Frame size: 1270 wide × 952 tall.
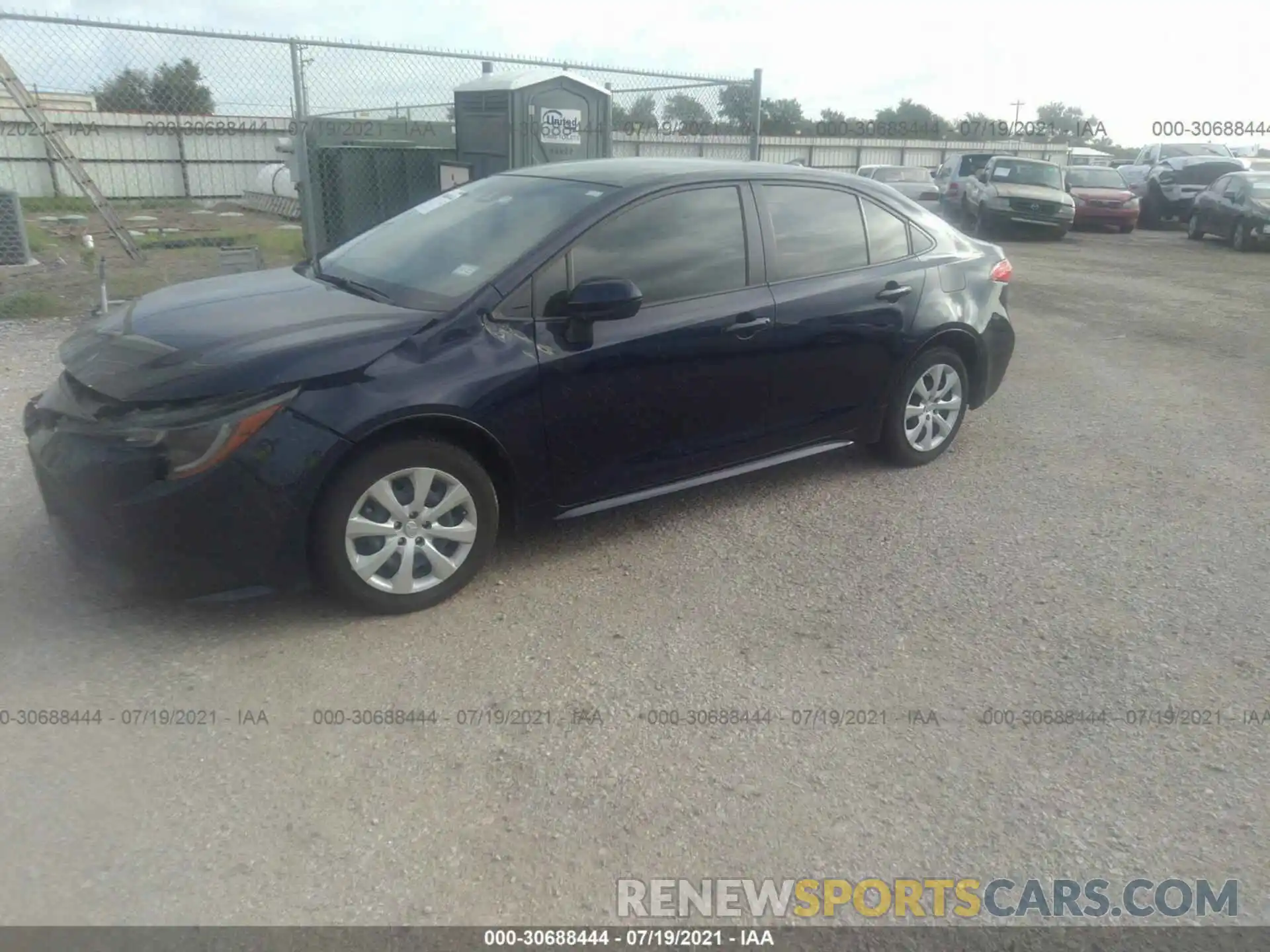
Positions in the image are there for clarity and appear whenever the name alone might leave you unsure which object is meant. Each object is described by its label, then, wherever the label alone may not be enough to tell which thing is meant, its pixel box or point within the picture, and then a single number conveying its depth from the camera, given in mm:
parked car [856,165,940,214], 21500
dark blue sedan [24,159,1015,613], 3492
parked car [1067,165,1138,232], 22203
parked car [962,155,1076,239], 19859
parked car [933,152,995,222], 22312
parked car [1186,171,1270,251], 18625
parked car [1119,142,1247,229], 23812
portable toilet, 9820
